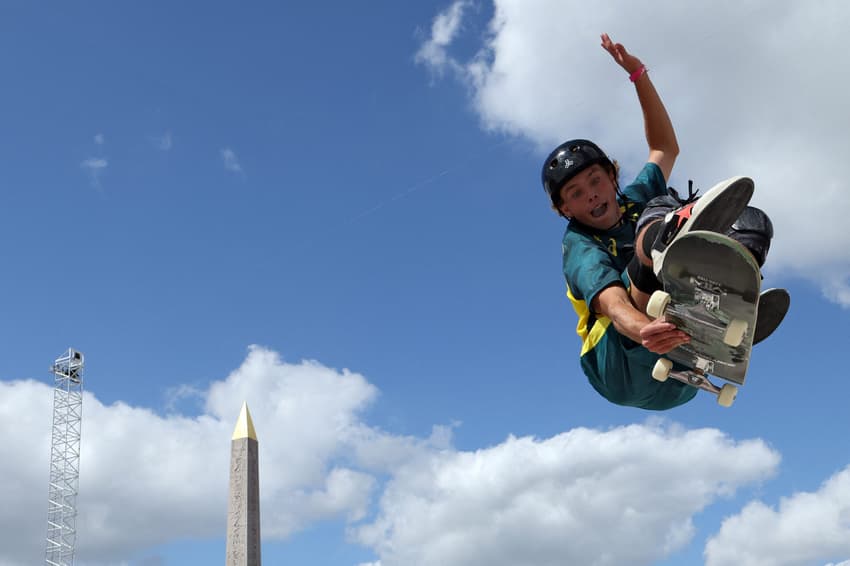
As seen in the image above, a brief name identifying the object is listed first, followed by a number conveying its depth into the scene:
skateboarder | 5.00
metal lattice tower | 61.25
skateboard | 4.81
